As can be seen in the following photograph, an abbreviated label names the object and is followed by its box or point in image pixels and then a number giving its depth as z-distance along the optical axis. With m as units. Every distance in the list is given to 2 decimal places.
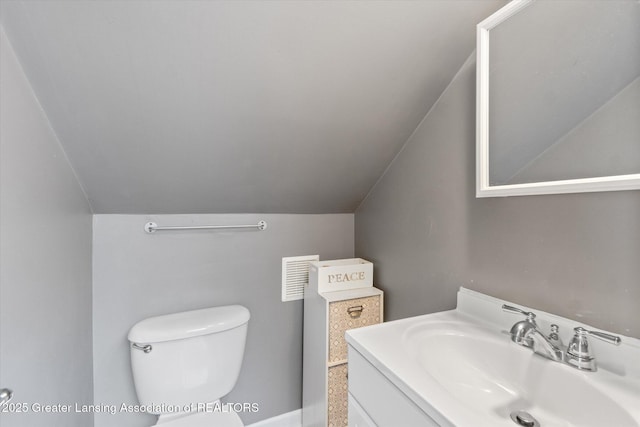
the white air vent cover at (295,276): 1.64
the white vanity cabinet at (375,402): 0.62
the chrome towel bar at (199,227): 1.35
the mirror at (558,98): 0.68
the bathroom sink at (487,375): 0.58
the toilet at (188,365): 1.19
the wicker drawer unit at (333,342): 1.35
